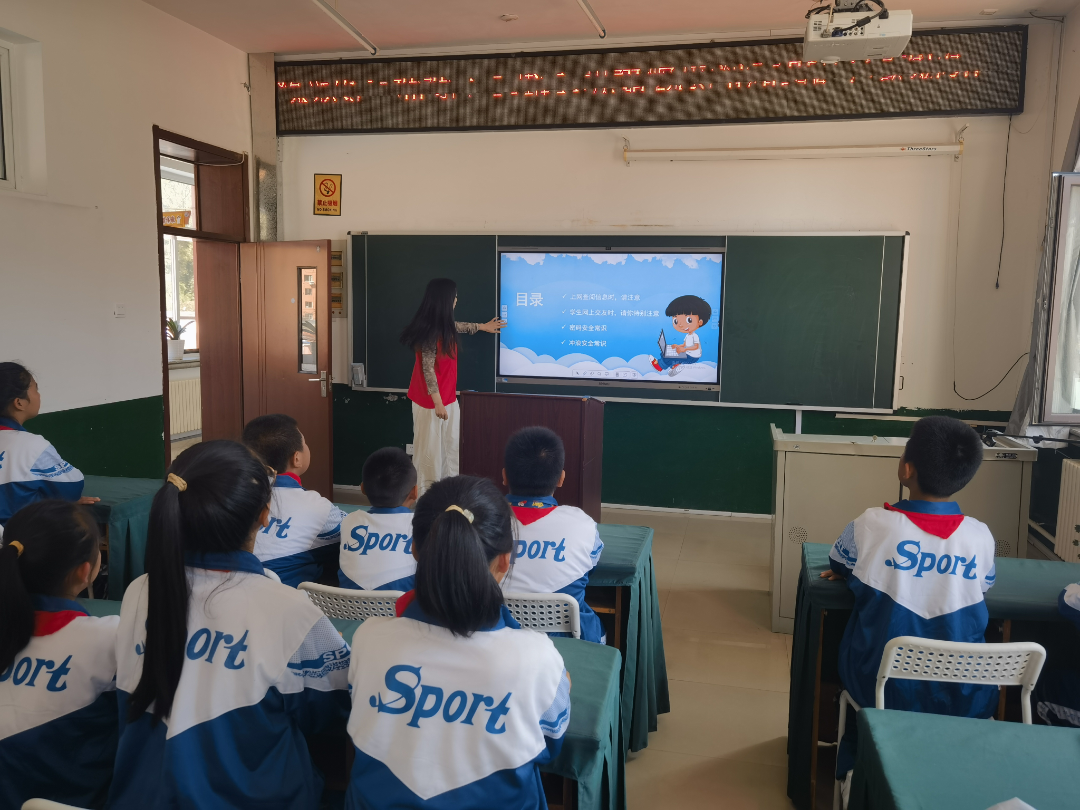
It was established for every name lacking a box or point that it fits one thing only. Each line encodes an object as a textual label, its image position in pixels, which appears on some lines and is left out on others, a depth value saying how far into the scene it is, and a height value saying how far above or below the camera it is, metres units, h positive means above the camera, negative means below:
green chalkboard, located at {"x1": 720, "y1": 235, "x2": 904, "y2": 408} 4.70 +0.00
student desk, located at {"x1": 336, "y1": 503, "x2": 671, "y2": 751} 2.35 -0.93
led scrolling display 4.48 +1.43
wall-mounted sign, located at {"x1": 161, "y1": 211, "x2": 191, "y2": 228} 6.02 +0.69
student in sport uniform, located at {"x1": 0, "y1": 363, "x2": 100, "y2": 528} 2.74 -0.55
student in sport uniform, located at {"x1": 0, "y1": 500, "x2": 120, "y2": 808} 1.35 -0.64
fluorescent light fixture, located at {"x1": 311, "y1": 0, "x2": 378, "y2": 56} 3.95 +1.49
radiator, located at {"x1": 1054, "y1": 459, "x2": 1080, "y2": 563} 3.35 -0.83
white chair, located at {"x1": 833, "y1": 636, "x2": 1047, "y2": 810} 1.62 -0.72
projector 3.07 +1.12
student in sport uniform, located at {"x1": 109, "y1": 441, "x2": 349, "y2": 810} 1.24 -0.58
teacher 4.41 -0.42
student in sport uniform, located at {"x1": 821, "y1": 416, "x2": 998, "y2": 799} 1.88 -0.62
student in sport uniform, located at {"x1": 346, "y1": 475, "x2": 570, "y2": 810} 1.15 -0.57
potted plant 7.10 -0.31
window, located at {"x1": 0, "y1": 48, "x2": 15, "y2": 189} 3.87 +0.81
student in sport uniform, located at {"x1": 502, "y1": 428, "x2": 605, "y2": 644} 2.05 -0.58
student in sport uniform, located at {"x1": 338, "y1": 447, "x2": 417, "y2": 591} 2.07 -0.62
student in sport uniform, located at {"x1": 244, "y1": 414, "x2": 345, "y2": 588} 2.29 -0.62
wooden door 5.53 -0.20
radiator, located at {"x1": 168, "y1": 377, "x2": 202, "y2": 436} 7.13 -0.93
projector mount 3.12 +1.27
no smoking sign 5.62 +0.82
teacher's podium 3.84 -0.60
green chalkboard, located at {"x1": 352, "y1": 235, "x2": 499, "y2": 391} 5.34 +0.12
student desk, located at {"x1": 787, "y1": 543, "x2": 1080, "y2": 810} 2.04 -0.83
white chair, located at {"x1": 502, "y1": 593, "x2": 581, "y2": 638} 1.89 -0.73
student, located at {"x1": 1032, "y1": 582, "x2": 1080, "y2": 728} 1.88 -0.98
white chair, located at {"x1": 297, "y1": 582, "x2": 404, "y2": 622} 1.82 -0.69
